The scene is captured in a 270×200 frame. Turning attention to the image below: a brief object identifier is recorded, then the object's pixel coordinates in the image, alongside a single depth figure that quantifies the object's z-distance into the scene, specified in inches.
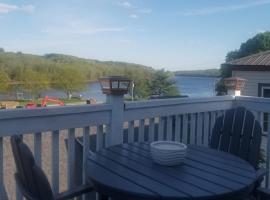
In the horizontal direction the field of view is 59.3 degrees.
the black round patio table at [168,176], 43.1
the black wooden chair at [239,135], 76.3
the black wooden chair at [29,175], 39.1
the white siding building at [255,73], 260.5
